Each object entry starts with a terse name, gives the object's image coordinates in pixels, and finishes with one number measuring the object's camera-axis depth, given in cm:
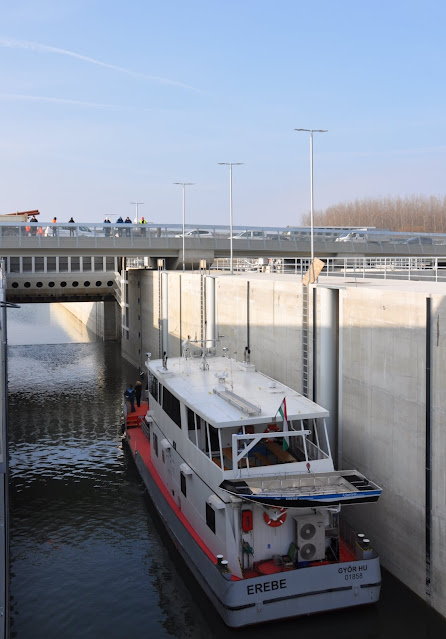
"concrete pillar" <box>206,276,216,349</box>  3681
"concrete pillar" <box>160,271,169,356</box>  4809
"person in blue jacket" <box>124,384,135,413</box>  3291
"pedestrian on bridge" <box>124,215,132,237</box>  5885
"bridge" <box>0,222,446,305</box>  4681
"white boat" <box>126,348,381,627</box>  1580
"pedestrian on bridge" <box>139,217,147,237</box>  4916
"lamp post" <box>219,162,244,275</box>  3981
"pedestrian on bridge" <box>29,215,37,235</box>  4626
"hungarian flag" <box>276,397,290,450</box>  1719
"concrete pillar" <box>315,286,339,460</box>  2148
